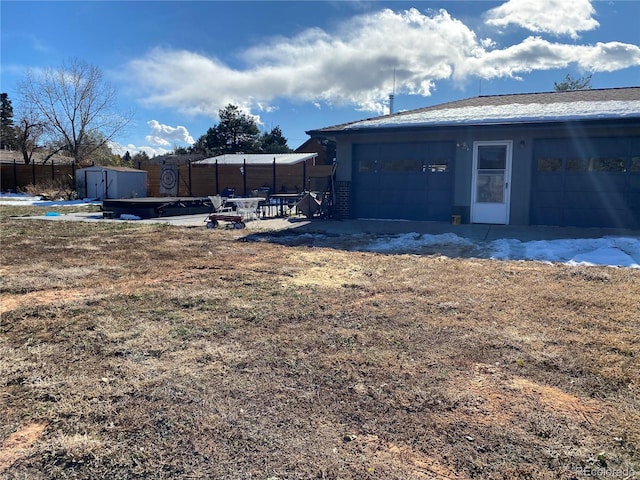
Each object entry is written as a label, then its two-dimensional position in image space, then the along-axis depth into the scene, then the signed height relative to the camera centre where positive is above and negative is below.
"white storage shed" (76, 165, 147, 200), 22.92 +0.82
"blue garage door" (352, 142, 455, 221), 12.40 +0.63
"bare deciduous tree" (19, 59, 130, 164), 35.19 +5.25
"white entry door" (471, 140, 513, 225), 11.63 +0.57
